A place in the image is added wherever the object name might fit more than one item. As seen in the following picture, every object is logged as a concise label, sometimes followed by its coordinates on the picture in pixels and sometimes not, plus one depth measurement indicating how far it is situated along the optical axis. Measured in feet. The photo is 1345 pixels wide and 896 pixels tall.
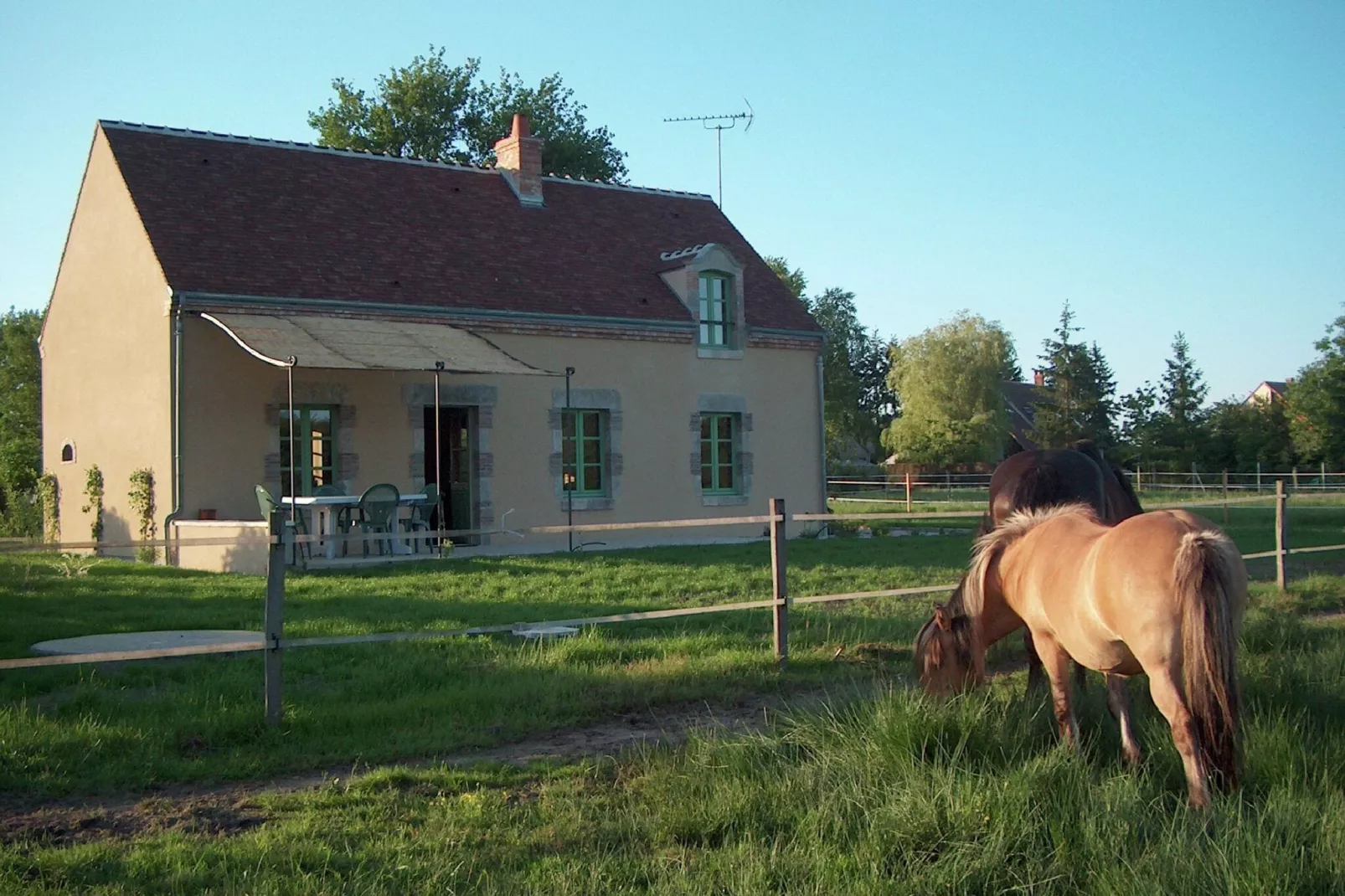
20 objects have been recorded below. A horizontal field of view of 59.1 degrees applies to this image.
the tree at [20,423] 78.23
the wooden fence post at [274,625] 18.85
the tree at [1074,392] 132.98
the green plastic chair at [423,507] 47.03
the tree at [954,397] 158.92
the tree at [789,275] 175.83
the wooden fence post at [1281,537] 36.70
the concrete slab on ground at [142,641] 24.13
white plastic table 43.93
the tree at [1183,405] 135.85
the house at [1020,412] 179.52
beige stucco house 48.21
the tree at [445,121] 102.94
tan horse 13.56
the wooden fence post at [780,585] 24.39
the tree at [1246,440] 137.08
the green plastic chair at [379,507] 44.81
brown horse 24.26
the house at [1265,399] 149.79
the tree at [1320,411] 133.18
